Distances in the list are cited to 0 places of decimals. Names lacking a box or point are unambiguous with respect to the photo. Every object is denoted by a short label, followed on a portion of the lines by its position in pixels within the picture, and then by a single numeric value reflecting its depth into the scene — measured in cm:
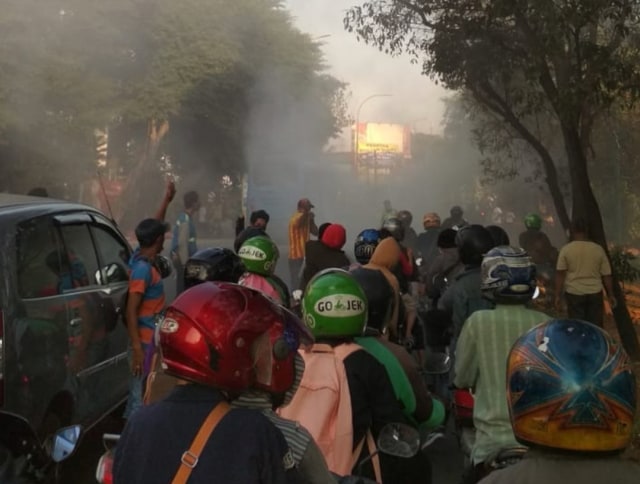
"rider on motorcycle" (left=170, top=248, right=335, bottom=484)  220
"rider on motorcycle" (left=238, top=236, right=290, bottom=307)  572
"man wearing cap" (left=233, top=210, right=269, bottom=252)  891
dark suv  468
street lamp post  6694
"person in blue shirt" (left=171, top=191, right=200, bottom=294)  941
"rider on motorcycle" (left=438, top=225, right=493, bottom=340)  534
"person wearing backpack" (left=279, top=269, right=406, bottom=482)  322
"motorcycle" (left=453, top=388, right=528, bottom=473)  404
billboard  7975
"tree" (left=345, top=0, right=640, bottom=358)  972
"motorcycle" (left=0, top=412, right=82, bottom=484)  382
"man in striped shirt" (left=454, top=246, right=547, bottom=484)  358
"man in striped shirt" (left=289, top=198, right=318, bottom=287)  1209
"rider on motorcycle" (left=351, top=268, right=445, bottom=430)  364
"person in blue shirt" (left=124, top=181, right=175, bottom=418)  568
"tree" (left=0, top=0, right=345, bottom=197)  2883
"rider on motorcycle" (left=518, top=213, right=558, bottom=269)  1117
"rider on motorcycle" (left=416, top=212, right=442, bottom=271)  1091
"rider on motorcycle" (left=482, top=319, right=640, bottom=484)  192
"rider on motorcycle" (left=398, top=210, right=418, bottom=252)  1191
